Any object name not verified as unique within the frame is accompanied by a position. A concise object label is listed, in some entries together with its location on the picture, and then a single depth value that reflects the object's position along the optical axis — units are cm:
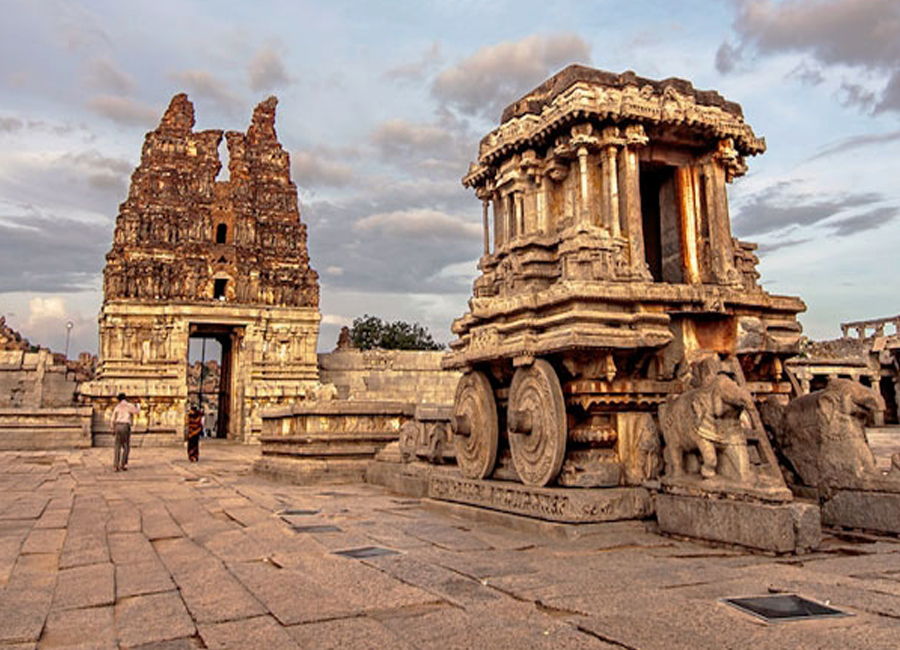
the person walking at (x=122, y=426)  1398
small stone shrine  576
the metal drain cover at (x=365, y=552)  519
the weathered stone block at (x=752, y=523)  484
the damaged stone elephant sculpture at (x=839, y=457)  576
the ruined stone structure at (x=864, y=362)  3111
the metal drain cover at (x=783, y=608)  344
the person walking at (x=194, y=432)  1761
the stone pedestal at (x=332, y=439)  1161
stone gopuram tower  2992
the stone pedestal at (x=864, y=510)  561
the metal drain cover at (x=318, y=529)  641
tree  4984
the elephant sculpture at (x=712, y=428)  555
